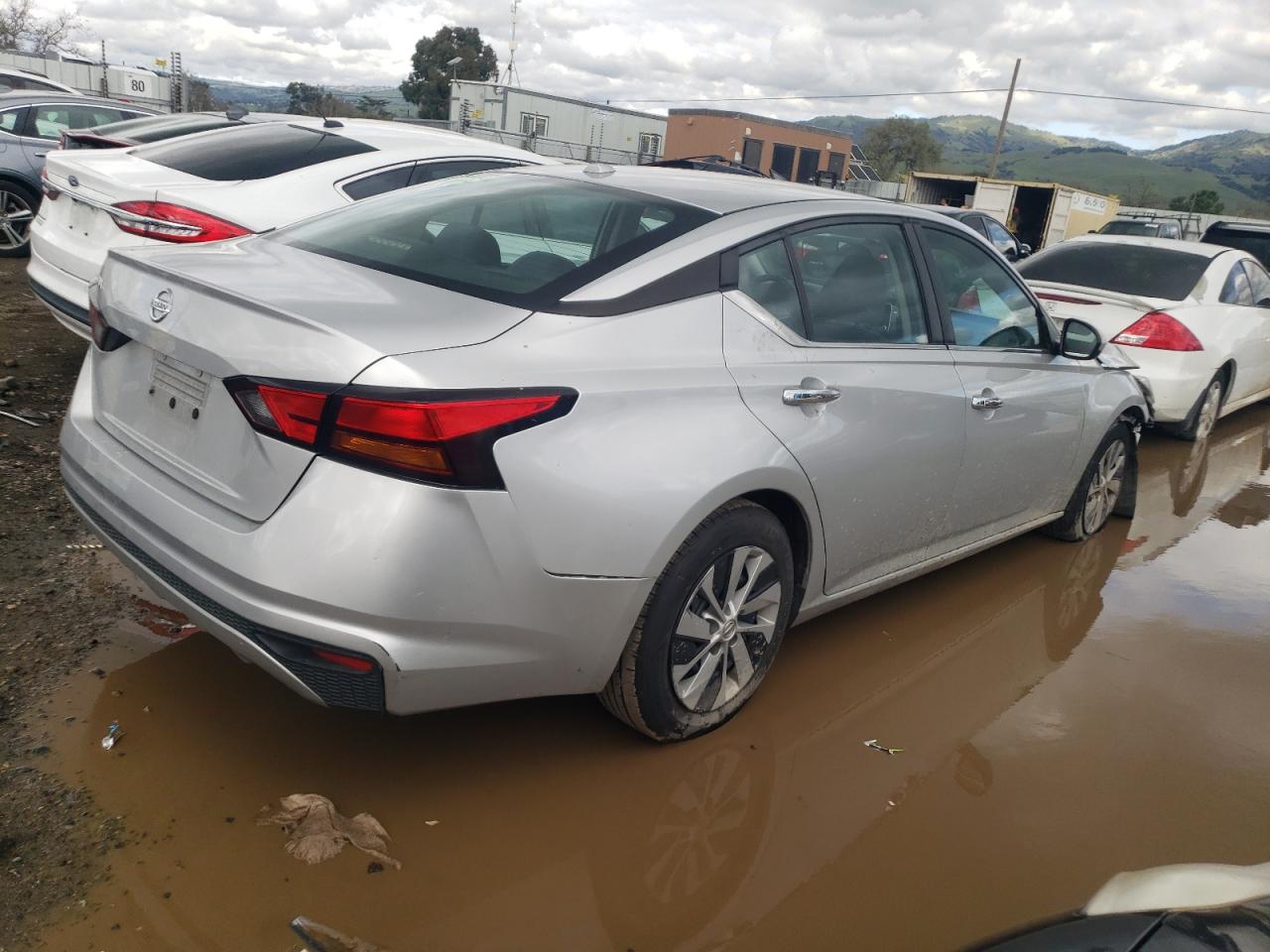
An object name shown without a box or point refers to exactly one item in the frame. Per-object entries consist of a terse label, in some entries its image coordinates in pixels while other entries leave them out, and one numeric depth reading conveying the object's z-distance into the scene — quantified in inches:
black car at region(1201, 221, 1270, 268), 563.2
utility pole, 1718.8
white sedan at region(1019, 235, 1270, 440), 276.8
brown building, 1760.6
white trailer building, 1127.0
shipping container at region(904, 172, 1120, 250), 1071.6
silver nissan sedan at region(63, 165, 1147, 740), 85.5
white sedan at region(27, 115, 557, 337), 191.2
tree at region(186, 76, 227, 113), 1053.2
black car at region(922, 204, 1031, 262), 598.2
